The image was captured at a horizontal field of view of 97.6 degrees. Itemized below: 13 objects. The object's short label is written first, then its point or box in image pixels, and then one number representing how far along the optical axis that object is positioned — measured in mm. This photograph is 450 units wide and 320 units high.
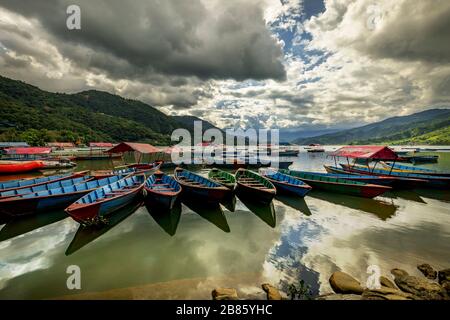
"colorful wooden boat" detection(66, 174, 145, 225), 11092
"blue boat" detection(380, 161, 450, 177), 23734
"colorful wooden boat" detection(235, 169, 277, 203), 16292
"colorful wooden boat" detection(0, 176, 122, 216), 12938
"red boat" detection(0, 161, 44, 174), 30312
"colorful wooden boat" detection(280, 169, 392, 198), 18125
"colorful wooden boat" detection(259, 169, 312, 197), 18295
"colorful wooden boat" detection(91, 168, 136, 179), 23869
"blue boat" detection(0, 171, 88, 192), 17109
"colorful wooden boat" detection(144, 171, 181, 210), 14344
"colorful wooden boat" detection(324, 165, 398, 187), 21372
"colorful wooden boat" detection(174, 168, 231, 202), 15529
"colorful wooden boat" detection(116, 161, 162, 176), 29381
